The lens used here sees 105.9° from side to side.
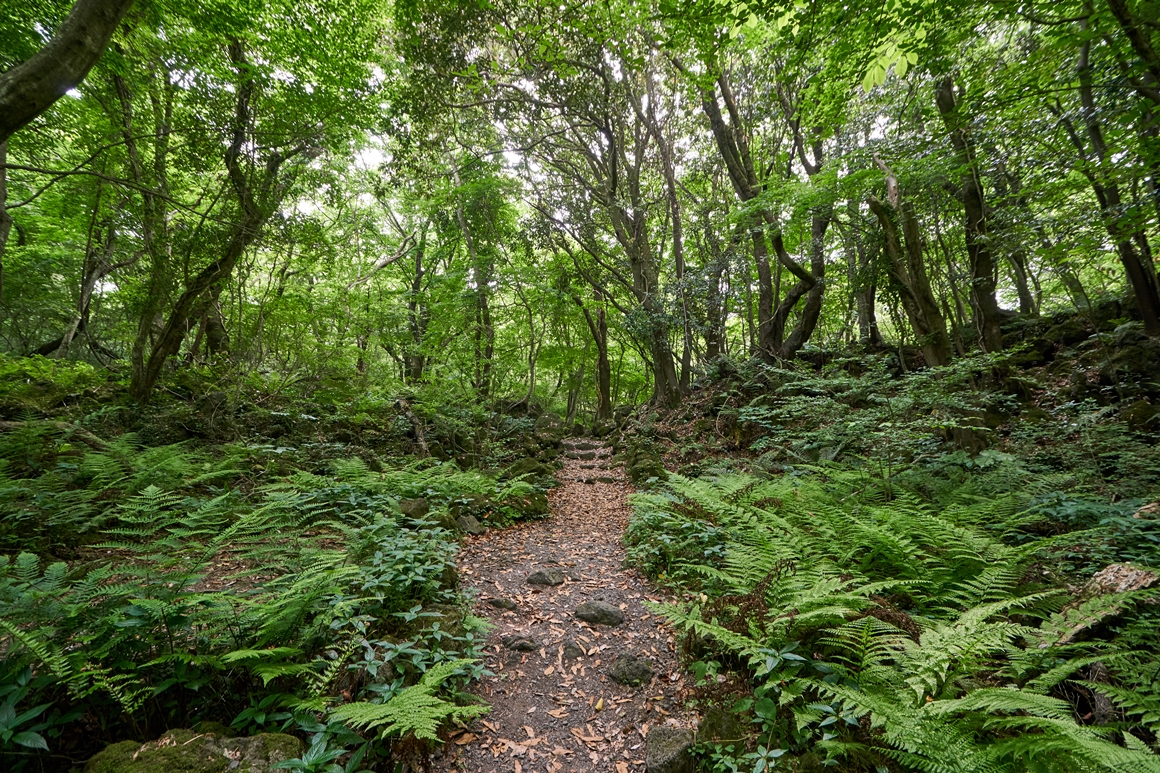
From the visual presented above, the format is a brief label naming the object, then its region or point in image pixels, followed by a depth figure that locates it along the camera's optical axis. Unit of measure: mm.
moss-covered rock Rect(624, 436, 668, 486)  8375
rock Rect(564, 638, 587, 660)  3506
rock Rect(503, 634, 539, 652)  3523
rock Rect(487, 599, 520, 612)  4141
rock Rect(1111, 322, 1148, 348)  7824
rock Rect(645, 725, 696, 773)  2359
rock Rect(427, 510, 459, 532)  5281
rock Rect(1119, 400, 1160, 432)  5898
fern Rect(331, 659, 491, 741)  1964
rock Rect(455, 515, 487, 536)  5812
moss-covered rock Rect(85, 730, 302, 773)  1771
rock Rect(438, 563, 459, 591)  3951
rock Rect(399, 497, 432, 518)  5218
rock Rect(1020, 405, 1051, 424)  7018
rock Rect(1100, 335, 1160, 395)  7102
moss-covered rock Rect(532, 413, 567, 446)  13245
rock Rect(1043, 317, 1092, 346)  9242
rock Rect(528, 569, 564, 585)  4695
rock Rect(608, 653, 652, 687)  3178
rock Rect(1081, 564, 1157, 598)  2571
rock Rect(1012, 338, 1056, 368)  9438
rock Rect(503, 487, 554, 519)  6758
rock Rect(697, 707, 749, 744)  2367
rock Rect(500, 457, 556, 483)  8430
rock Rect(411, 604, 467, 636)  3197
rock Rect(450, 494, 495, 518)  6162
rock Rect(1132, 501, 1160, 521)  3582
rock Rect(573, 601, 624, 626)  3941
